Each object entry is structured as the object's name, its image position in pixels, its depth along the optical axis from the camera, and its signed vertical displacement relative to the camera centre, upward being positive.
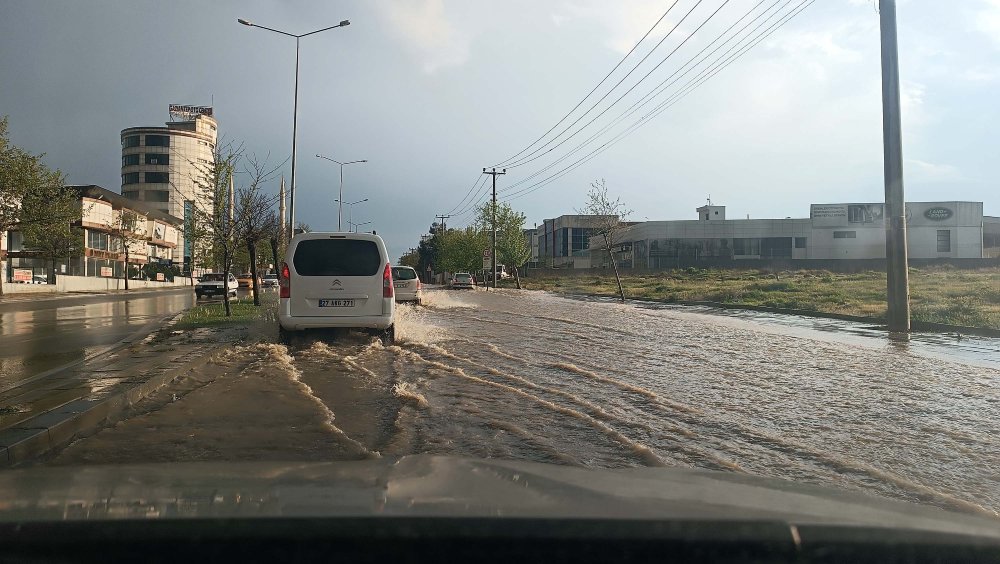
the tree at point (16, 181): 35.09 +5.36
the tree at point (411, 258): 147.20 +5.47
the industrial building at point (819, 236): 73.56 +4.42
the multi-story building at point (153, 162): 98.44 +17.06
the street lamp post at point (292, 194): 28.64 +3.68
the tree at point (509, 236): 64.69 +4.25
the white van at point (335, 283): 11.81 +0.02
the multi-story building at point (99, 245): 51.34 +3.53
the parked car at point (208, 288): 32.33 -0.07
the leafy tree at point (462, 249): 77.14 +3.79
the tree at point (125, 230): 55.51 +4.53
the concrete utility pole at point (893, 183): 15.73 +2.04
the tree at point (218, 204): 21.14 +2.47
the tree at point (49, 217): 37.59 +3.79
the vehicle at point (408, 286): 27.22 -0.10
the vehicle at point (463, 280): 55.72 +0.20
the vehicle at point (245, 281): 53.98 +0.37
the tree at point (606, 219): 38.79 +3.33
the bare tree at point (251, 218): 22.27 +2.12
